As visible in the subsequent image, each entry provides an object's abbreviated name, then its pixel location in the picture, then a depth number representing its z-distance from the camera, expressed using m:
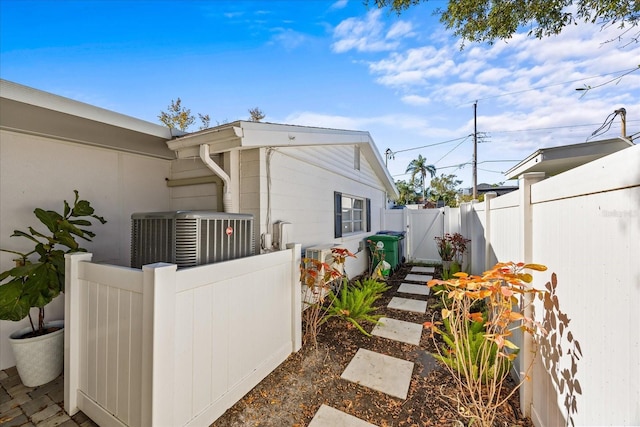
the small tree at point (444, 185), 30.45
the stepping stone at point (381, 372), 2.38
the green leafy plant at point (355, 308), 3.76
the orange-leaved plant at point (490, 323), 1.57
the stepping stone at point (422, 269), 7.30
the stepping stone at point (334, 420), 1.94
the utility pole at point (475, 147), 15.29
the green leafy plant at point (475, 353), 2.08
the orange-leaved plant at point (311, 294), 3.15
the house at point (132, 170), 2.61
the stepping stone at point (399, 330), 3.34
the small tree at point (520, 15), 3.21
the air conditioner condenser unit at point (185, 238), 1.97
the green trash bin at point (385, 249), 6.62
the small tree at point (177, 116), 12.91
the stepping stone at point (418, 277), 6.30
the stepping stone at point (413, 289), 5.28
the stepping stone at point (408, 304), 4.34
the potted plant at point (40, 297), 2.17
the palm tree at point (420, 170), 35.09
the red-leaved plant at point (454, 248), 6.14
